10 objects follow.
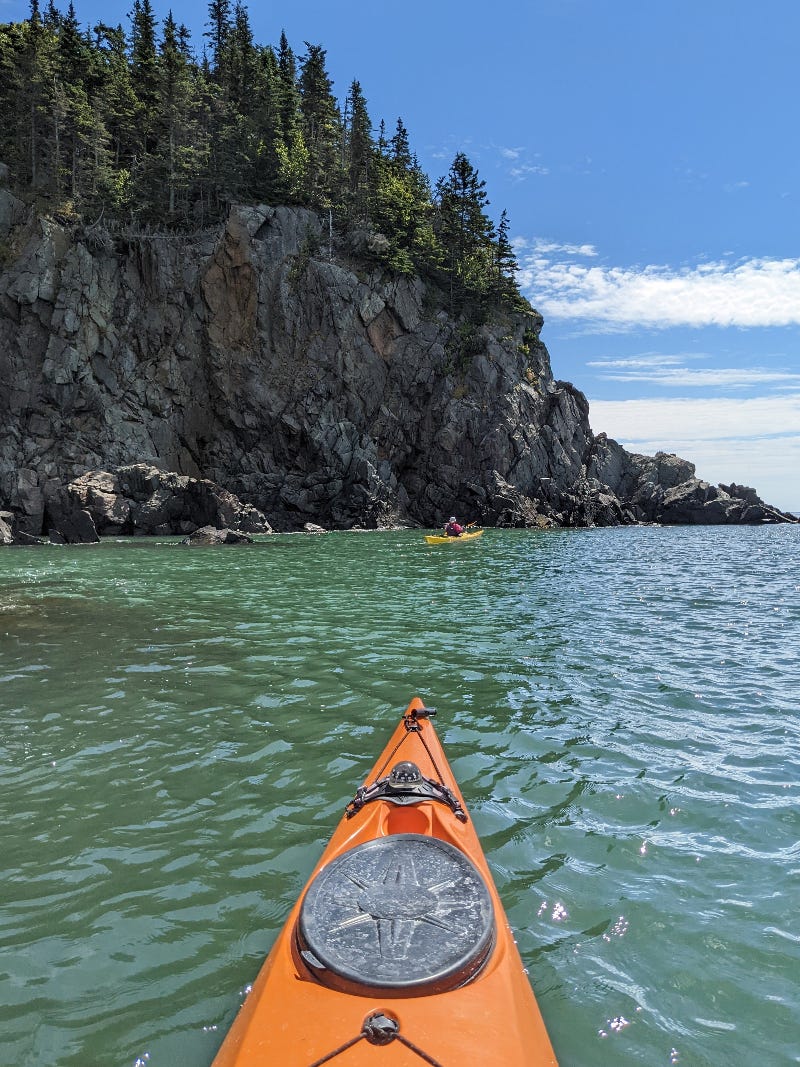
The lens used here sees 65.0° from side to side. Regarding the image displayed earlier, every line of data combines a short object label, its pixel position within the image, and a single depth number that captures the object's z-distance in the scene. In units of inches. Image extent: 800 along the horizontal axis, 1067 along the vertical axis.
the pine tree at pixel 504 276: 2915.8
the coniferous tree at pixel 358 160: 2787.9
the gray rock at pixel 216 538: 1494.8
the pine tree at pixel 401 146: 3211.1
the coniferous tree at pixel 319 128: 2647.6
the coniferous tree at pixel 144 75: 2566.4
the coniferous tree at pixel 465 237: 2832.2
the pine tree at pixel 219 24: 3158.5
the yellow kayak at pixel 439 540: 1437.0
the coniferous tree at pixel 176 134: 2424.7
